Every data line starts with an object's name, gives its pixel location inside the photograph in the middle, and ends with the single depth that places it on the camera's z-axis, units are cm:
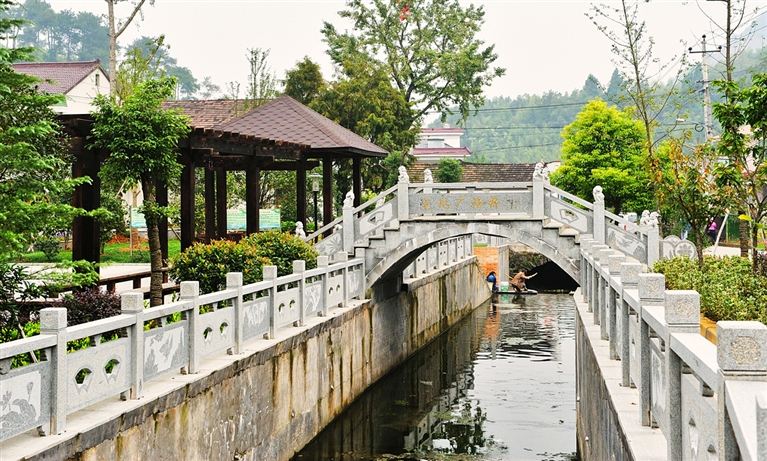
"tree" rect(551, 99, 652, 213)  2966
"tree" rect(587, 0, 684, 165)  2270
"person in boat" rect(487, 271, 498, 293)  3659
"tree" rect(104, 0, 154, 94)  2366
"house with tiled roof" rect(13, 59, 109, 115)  3466
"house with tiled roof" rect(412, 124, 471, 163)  5509
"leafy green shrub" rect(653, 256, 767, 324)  914
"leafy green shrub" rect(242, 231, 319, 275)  1468
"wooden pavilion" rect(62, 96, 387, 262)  1351
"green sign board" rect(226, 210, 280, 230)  2250
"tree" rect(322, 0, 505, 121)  3925
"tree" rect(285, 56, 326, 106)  3306
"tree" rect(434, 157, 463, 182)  4106
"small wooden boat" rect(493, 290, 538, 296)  3658
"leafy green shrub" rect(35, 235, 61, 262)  2662
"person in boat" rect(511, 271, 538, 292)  3694
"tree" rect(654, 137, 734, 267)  1574
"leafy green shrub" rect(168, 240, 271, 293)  1329
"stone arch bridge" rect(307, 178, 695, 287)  1662
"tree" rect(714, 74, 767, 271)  1060
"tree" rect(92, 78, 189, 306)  1207
